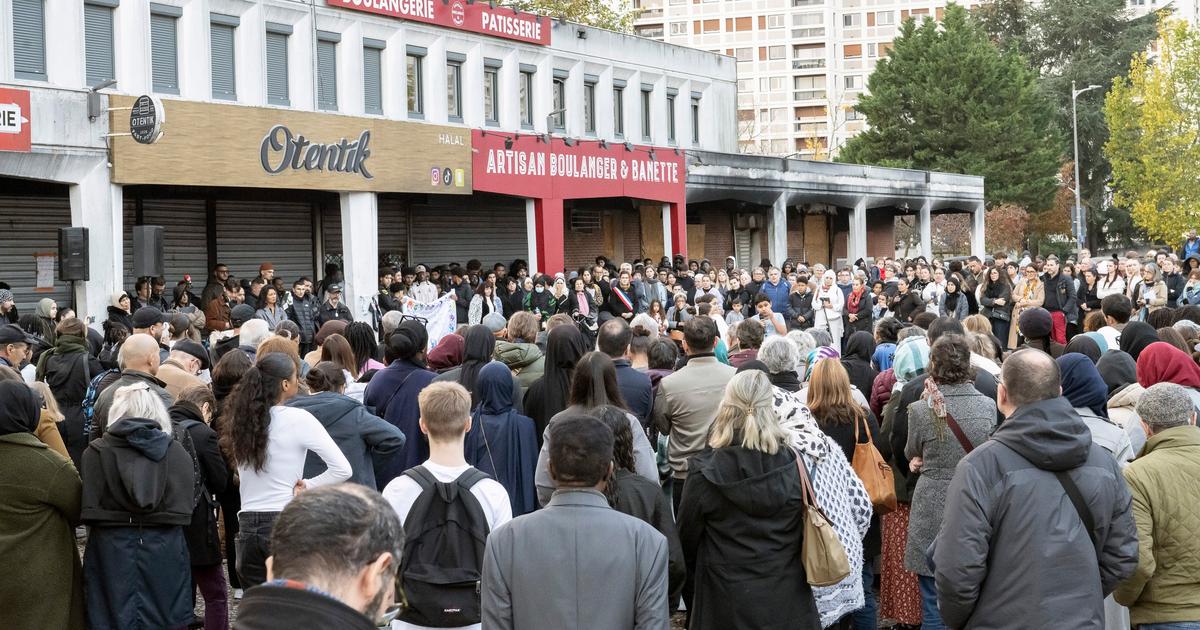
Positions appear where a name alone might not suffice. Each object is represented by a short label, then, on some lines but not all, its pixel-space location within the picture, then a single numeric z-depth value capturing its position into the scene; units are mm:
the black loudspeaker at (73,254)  18750
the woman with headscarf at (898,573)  8094
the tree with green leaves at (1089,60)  74688
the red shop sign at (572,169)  28109
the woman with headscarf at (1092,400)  6520
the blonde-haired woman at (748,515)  5559
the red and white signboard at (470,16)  26344
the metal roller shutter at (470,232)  29875
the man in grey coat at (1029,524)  4910
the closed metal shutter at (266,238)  25266
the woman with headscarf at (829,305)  20781
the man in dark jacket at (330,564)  2881
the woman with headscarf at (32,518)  6285
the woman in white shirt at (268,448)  6410
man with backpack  5344
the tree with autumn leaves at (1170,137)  51438
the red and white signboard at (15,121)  18531
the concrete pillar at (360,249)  24984
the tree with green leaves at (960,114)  63281
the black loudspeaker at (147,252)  18266
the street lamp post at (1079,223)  49719
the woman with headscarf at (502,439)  6945
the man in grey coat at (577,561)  4488
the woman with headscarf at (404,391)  7902
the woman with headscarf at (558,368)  7672
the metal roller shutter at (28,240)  21375
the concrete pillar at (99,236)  19922
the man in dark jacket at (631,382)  7695
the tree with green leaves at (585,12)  47156
